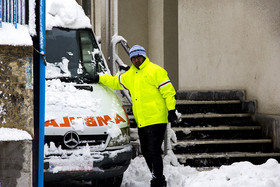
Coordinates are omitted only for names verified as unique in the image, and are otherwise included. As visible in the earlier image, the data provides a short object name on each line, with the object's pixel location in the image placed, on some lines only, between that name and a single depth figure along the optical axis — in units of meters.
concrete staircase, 14.99
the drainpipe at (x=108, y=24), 19.29
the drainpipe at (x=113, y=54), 16.66
